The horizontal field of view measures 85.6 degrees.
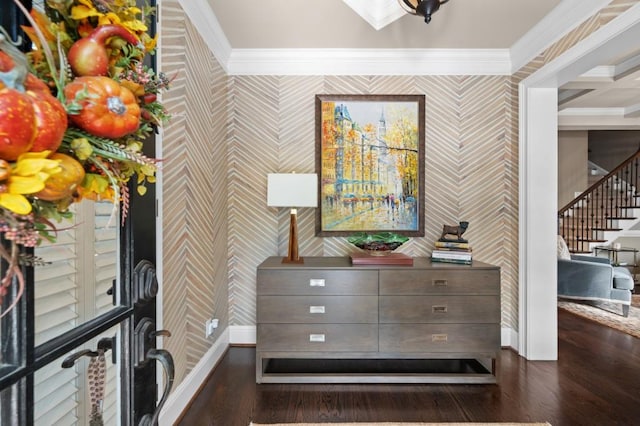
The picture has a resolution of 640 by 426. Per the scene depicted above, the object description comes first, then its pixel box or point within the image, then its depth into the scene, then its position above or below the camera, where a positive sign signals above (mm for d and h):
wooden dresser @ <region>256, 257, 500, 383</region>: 2383 -723
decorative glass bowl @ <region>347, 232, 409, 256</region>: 2615 -236
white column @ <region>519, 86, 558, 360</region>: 2764 -89
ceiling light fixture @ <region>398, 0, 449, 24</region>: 1825 +1104
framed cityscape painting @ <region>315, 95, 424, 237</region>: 3027 +423
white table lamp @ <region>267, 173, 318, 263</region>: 2553 +158
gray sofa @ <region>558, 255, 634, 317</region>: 4047 -833
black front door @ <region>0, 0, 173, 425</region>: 506 -206
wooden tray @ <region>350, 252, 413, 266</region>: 2457 -345
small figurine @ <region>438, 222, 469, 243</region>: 2650 -152
